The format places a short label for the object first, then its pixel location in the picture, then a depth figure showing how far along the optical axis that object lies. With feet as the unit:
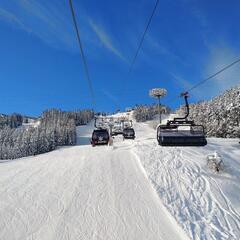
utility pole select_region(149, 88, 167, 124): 98.14
